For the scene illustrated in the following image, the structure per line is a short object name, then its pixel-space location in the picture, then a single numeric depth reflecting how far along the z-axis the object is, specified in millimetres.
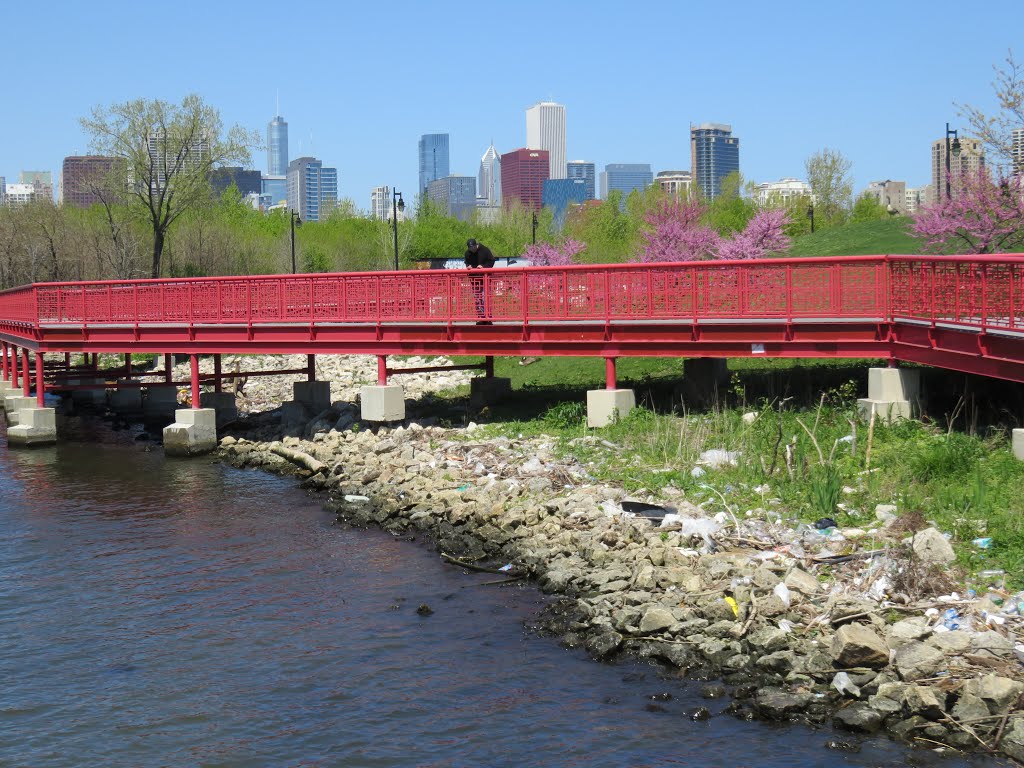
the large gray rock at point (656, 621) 13453
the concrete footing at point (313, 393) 32344
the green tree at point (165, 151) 63594
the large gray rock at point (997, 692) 10680
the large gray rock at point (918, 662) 11398
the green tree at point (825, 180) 83875
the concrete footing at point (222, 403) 33188
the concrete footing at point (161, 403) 38938
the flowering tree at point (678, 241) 49062
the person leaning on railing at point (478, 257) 27109
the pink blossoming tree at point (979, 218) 32656
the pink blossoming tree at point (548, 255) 55344
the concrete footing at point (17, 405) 35388
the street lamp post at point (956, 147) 38375
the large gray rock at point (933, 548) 13570
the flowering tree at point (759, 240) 44625
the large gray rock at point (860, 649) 11695
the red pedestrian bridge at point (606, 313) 19422
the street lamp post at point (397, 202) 51844
